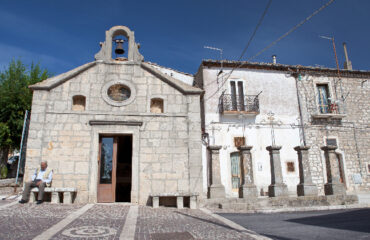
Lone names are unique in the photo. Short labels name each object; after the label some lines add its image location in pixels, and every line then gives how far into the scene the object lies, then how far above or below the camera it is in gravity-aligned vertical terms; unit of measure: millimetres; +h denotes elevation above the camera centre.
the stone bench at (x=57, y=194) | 8344 -411
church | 9117 +1778
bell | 10812 +5111
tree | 14633 +4045
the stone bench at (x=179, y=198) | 8586 -607
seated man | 8219 -22
